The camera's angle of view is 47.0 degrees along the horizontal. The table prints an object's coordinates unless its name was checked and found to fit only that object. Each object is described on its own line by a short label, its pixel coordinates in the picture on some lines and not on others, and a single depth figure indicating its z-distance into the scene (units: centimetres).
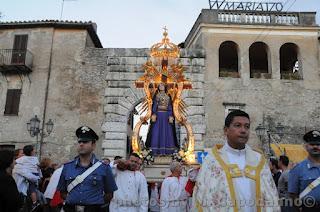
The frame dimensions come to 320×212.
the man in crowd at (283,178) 661
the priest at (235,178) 329
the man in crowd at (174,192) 684
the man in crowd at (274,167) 832
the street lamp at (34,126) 1514
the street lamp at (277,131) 1869
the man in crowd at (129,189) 596
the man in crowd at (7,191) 380
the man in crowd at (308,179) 445
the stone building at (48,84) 1892
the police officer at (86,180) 433
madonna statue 892
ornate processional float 895
